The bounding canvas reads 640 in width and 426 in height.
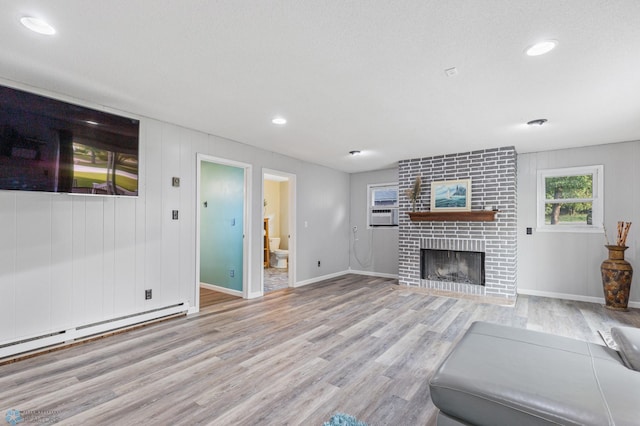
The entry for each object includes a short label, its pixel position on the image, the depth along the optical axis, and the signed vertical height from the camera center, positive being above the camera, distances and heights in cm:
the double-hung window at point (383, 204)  665 +18
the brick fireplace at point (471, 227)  484 -25
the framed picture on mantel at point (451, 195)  516 +30
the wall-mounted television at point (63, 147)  250 +58
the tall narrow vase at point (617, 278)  418 -90
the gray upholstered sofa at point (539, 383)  124 -80
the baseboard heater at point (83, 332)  264 -121
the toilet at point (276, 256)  793 -119
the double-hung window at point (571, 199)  470 +23
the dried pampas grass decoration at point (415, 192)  552 +38
